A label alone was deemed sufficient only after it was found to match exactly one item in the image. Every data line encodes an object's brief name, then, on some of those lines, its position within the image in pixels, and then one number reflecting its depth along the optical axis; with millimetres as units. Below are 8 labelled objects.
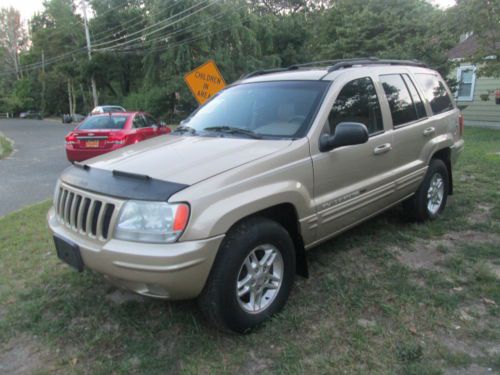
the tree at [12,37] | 67875
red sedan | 9484
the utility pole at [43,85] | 56631
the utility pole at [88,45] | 37584
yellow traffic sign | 7023
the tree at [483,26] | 11547
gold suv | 2619
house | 16656
